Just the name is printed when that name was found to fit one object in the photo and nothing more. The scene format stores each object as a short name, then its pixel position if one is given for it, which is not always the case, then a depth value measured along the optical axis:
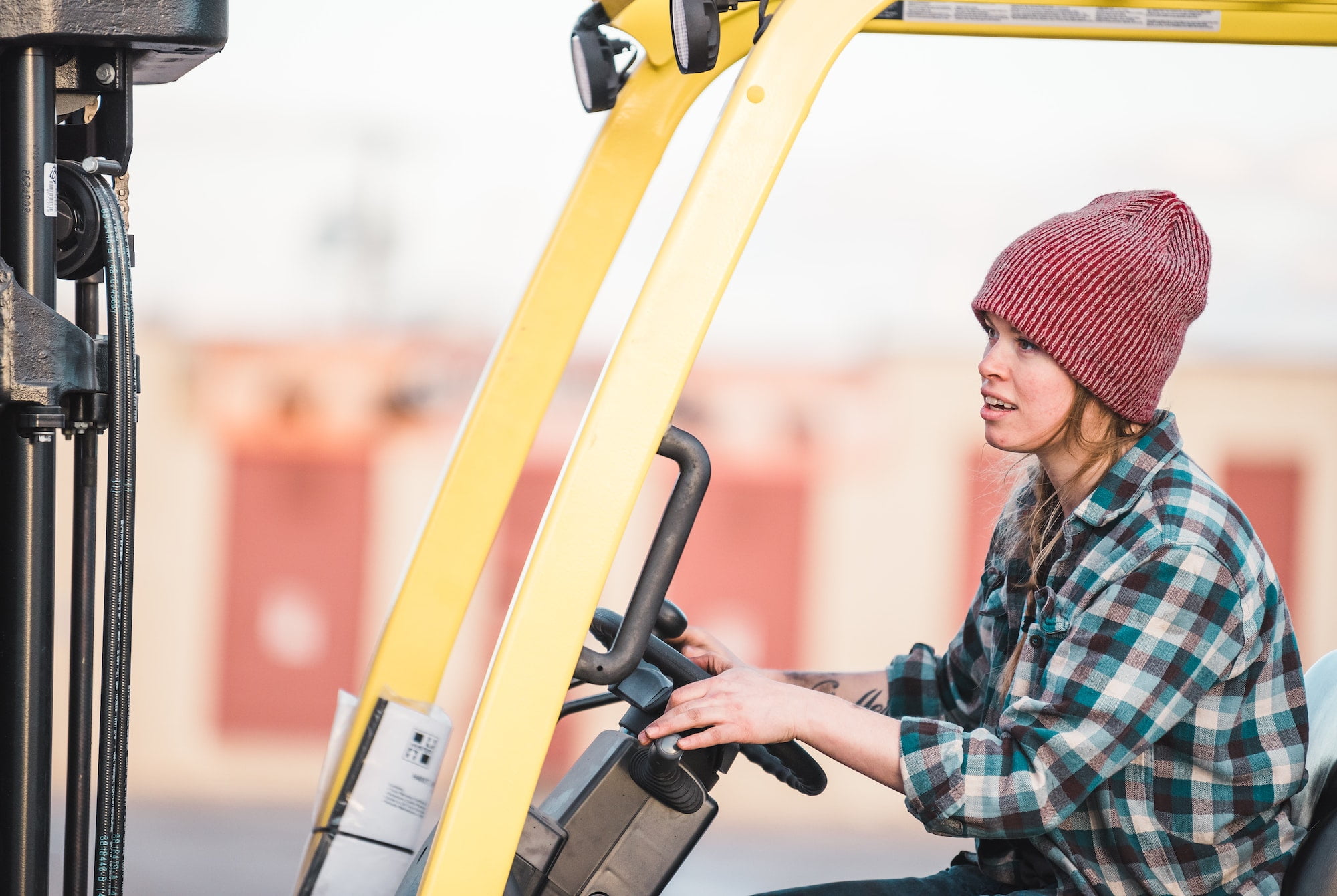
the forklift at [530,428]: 4.61
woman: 4.79
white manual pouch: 4.86
